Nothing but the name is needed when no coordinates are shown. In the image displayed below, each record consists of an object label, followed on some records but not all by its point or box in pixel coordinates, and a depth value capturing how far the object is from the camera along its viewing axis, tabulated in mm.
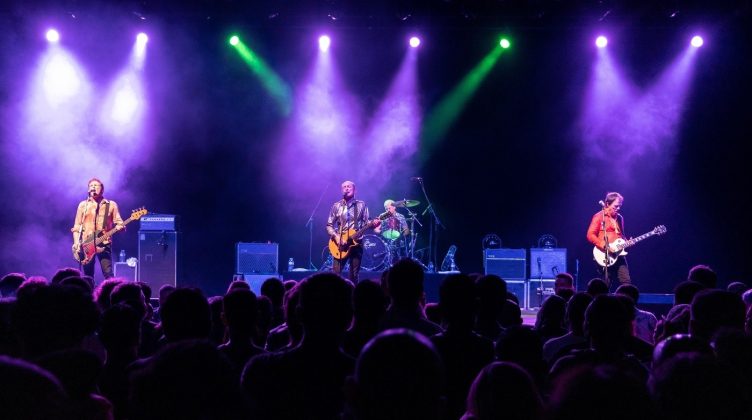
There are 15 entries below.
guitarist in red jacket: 12438
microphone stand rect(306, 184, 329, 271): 16344
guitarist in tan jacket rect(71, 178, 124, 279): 12672
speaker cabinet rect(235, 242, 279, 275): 14273
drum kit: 14852
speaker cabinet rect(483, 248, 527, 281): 14351
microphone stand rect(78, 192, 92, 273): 12711
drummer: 14734
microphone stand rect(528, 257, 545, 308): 14028
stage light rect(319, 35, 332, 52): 15797
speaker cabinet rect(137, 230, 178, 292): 13773
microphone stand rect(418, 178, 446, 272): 15883
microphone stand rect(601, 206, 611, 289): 12326
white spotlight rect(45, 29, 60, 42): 15086
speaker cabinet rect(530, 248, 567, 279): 14336
